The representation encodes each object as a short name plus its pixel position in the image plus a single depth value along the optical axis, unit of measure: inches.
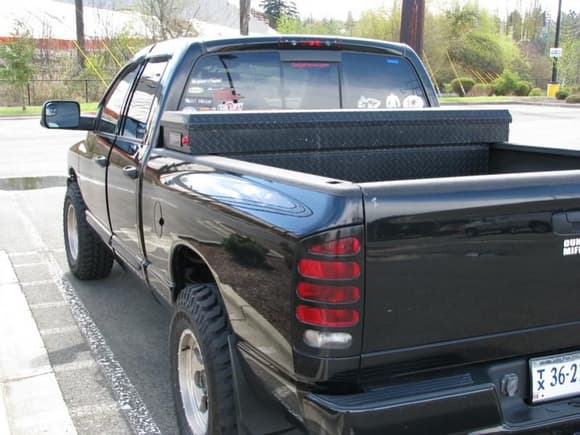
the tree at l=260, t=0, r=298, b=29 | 3693.4
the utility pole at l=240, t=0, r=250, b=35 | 1087.0
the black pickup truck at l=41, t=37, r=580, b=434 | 82.7
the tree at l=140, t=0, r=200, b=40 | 1307.8
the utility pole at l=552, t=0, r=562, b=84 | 1486.2
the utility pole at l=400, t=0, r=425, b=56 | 441.4
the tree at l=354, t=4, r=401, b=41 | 1933.7
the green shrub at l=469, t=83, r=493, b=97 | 1742.1
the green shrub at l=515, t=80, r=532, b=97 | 1708.9
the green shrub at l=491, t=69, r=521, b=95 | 1716.3
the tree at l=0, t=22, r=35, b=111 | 1008.4
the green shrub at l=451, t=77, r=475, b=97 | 1741.9
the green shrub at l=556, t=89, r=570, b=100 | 1476.4
